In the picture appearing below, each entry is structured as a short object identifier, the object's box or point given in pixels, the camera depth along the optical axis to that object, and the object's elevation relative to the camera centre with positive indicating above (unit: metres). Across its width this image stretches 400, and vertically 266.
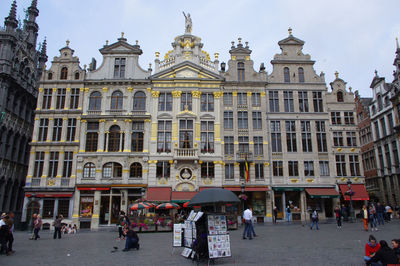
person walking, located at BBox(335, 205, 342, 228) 22.98 -1.32
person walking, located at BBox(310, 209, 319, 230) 22.36 -1.28
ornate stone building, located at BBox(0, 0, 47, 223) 34.72 +11.51
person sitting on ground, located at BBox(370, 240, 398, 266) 8.48 -1.63
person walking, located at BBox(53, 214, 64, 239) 21.52 -1.79
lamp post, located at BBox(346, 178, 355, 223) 26.17 -1.10
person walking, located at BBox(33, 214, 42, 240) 20.91 -1.82
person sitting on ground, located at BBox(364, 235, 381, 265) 9.58 -1.56
